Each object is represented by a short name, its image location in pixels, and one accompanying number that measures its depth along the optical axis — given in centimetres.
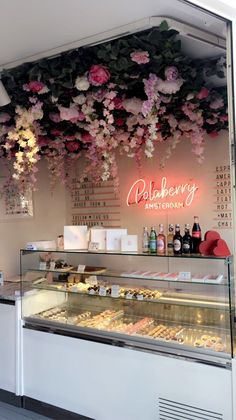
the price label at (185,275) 273
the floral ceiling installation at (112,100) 245
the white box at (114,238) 320
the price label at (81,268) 336
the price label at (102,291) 313
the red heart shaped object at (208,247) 276
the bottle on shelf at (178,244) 313
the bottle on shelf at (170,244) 312
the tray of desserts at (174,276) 261
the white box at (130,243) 309
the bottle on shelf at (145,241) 333
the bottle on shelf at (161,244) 315
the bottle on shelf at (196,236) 337
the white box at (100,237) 328
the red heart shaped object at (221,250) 260
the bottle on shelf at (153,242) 320
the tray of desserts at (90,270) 329
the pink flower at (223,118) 322
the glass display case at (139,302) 258
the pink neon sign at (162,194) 405
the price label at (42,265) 351
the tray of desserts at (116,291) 301
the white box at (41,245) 350
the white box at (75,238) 337
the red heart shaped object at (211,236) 283
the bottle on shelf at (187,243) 317
